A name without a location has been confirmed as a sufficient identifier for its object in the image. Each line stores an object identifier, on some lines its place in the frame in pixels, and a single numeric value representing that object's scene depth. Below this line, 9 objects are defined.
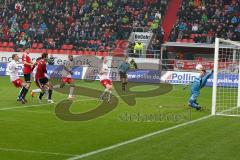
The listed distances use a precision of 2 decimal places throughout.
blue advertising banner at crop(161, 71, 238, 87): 37.97
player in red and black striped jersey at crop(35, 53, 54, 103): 22.95
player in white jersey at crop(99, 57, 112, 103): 24.05
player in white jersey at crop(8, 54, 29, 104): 23.45
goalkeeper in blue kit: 21.91
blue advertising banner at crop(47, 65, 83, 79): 40.31
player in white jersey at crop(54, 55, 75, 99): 24.50
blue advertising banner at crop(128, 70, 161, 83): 38.53
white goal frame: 20.26
